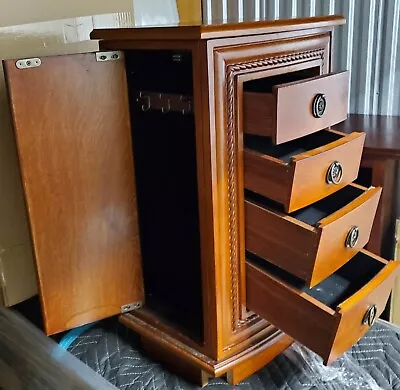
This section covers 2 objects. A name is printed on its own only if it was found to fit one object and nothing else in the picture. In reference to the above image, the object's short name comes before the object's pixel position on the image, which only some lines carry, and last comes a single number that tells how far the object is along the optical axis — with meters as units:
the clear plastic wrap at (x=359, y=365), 1.08
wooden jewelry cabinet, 0.95
